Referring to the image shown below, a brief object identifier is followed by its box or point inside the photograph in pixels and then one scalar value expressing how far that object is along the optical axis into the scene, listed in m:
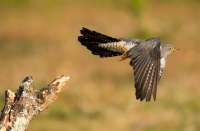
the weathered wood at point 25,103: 8.27
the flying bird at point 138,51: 11.06
